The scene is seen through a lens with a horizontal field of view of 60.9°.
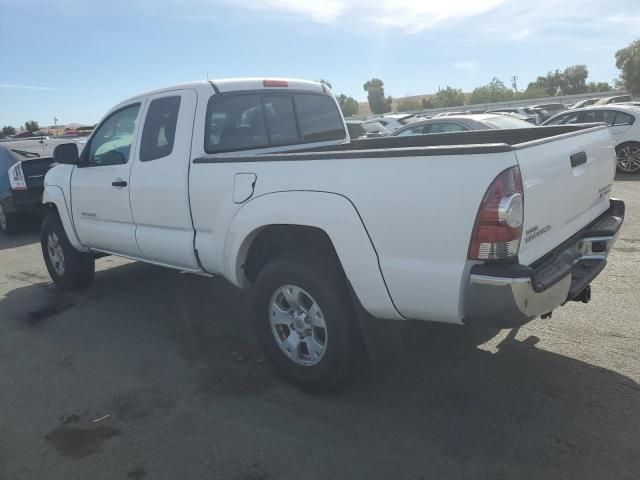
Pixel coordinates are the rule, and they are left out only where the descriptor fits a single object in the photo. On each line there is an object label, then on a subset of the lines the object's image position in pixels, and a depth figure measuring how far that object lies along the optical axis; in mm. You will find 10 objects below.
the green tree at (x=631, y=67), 53094
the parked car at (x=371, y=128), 16506
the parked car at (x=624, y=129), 11531
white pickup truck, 2668
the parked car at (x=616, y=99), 25606
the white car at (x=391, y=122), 20473
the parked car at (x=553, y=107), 28797
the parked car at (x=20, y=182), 9383
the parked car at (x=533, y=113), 19753
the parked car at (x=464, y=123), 9719
